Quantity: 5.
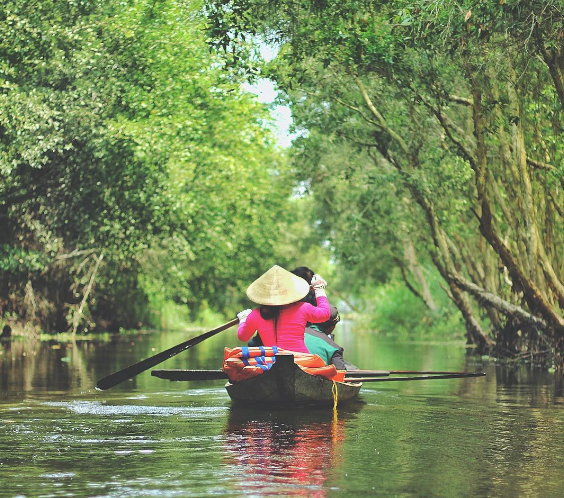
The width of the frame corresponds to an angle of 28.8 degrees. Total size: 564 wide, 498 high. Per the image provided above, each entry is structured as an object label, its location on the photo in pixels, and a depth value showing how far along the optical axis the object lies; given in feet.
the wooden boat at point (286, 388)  42.01
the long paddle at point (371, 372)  49.96
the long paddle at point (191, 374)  47.67
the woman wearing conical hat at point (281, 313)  43.68
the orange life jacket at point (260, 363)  42.80
